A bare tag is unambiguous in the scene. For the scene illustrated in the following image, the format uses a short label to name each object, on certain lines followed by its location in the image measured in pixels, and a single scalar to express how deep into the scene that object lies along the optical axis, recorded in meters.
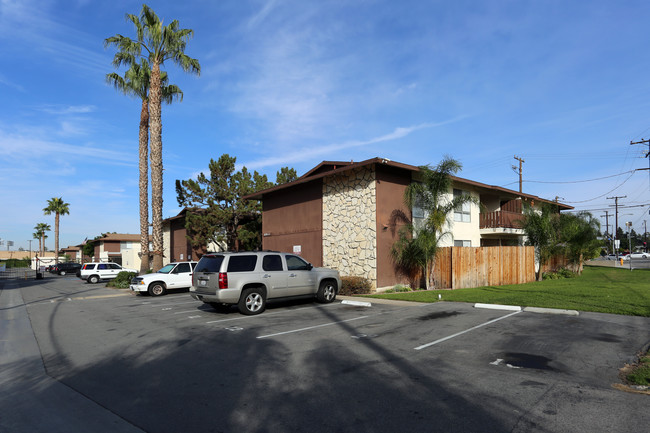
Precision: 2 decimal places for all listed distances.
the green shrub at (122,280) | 24.98
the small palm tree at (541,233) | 24.11
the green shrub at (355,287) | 17.38
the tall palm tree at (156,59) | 24.77
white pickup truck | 19.41
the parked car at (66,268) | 51.12
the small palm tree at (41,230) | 95.18
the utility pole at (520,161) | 43.72
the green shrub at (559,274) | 26.19
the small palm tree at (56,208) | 67.94
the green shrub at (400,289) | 18.27
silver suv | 11.48
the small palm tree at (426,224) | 18.42
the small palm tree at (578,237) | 26.09
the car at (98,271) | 32.16
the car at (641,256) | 79.03
